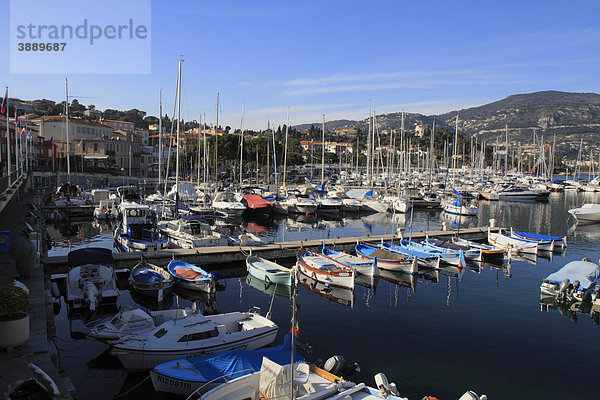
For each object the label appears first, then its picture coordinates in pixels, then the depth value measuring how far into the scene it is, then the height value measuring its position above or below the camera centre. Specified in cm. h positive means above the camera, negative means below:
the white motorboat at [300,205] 6059 -628
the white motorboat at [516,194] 9019 -594
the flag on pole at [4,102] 3484 +384
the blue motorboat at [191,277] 2394 -661
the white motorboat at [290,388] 1172 -623
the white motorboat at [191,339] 1520 -654
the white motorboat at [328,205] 6200 -626
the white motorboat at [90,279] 2089 -620
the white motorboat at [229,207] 5512 -613
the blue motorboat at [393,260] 2956 -660
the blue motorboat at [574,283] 2503 -668
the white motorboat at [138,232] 3077 -581
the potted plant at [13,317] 1205 -452
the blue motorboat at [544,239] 3908 -645
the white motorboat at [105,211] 5147 -659
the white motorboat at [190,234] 3275 -596
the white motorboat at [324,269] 2581 -659
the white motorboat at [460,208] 6500 -656
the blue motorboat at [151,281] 2295 -666
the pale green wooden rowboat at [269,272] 2653 -683
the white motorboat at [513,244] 3741 -679
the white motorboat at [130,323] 1592 -632
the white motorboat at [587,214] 6083 -639
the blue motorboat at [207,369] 1335 -657
